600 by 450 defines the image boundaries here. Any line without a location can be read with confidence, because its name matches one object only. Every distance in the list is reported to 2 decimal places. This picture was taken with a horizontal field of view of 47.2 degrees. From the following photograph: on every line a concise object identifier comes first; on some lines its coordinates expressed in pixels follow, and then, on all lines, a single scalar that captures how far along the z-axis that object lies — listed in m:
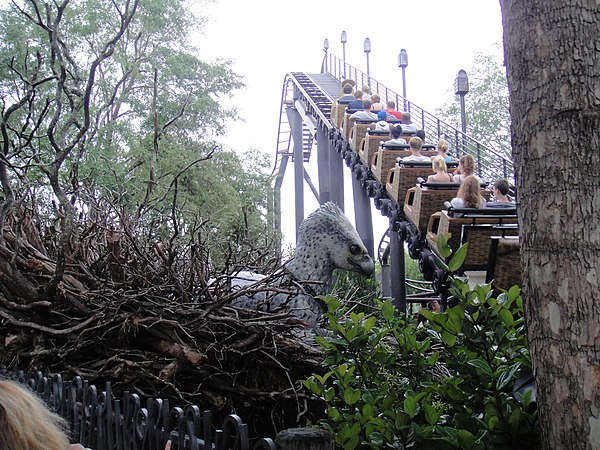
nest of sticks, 2.92
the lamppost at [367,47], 23.07
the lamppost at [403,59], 17.08
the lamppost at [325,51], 25.85
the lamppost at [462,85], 11.26
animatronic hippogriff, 3.41
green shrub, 1.68
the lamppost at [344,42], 27.22
